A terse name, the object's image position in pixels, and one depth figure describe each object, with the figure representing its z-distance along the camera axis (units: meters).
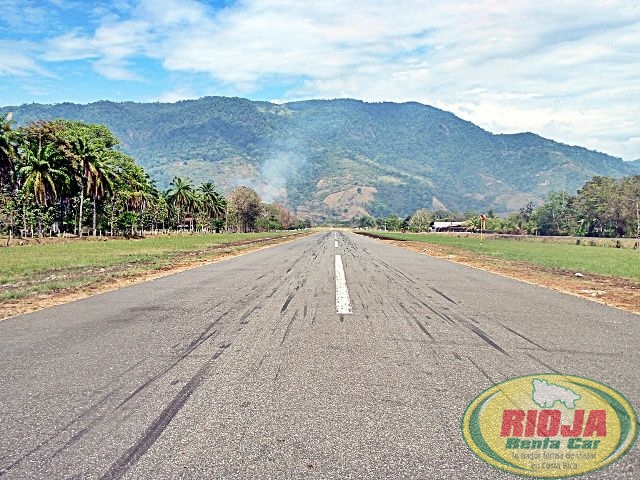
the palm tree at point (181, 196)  101.31
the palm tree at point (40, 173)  50.12
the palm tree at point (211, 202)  115.06
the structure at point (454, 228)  178.88
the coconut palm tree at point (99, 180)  56.53
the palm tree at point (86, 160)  56.03
